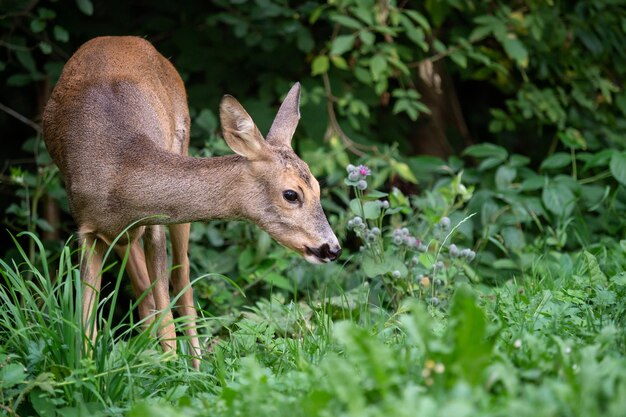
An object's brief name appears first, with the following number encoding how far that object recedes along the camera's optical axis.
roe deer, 8.55
